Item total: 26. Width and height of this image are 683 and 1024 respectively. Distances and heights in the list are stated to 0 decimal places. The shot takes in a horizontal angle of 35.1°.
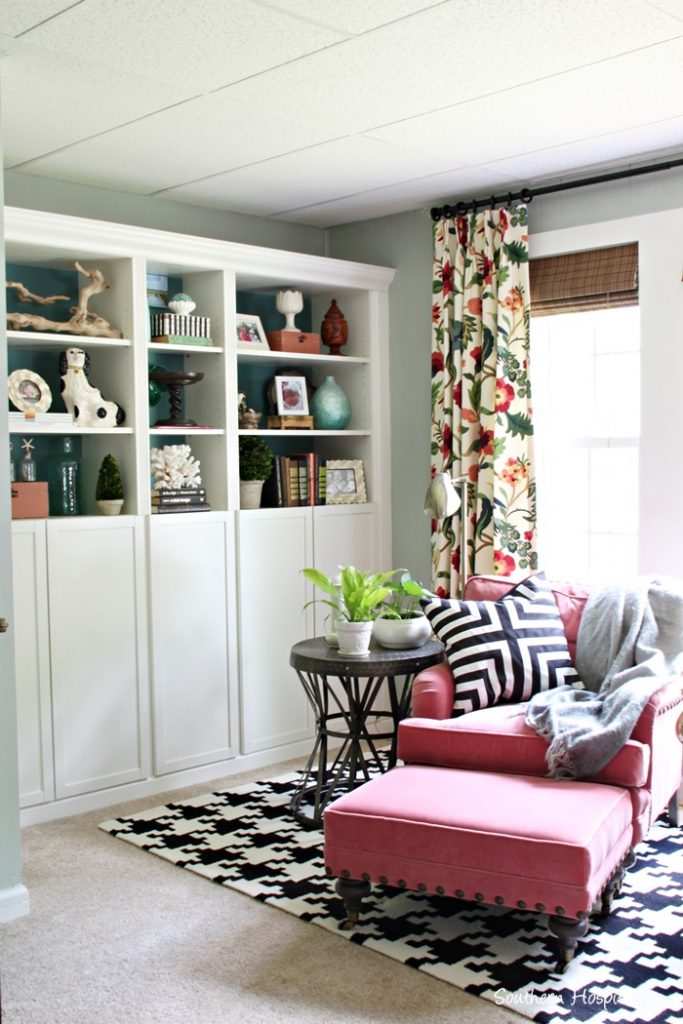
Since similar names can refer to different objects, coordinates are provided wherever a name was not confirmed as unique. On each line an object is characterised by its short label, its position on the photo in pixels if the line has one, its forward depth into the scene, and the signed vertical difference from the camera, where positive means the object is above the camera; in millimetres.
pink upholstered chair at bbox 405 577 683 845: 3061 -846
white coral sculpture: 4430 -8
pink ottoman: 2650 -972
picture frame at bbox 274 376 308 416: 4957 +312
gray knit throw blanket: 3045 -690
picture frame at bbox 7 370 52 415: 4043 +283
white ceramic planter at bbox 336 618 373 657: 3803 -617
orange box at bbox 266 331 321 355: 4953 +560
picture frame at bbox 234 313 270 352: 4776 +580
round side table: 3713 -866
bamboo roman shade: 4320 +732
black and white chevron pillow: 3623 -643
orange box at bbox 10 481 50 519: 4004 -129
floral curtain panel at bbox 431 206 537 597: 4582 +304
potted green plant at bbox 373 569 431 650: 3918 -594
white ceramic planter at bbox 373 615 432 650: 3916 -619
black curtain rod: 4184 +1109
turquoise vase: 5078 +267
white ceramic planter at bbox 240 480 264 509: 4727 -129
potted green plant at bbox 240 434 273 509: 4730 -23
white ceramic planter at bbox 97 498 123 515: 4254 -154
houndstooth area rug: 2627 -1296
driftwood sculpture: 4102 +571
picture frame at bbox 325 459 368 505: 5043 -92
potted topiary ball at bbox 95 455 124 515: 4254 -98
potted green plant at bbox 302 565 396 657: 3809 -502
